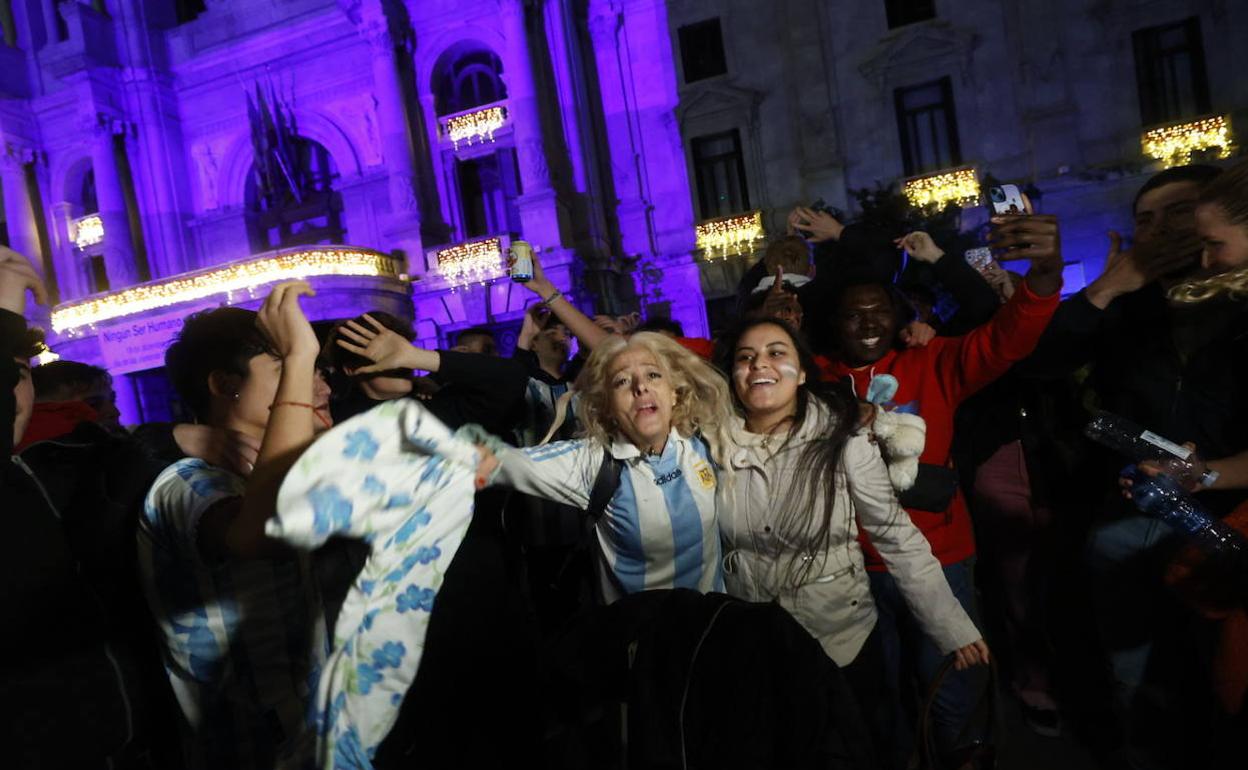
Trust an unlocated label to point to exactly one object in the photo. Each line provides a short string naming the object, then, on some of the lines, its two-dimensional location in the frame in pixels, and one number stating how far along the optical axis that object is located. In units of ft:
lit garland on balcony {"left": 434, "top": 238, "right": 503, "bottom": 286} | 53.06
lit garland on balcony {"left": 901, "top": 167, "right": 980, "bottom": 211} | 46.62
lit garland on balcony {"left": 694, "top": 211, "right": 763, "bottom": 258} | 51.60
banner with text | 52.52
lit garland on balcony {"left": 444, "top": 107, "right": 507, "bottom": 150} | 55.83
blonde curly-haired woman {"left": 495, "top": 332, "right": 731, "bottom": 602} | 7.48
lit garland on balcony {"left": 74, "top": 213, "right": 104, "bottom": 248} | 63.77
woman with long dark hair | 7.48
